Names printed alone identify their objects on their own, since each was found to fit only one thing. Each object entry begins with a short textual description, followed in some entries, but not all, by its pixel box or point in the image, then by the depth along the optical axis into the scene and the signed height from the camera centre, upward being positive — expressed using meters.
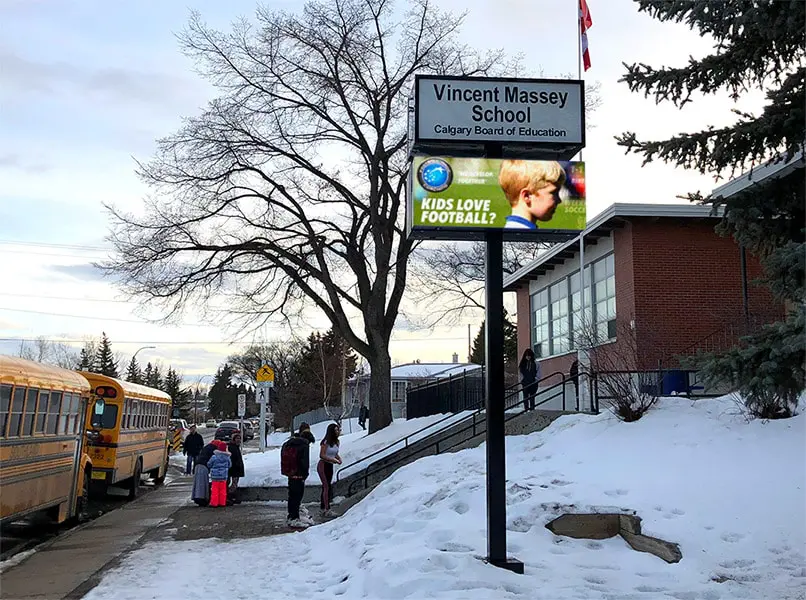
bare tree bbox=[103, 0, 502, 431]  24.48 +7.45
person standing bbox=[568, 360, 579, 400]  19.15 +1.62
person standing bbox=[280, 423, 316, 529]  13.47 -0.65
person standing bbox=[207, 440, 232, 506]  16.62 -1.00
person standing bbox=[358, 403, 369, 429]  42.78 +0.93
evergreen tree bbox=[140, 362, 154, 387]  107.70 +7.29
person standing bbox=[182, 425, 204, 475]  25.67 -0.49
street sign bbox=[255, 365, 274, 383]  26.28 +1.81
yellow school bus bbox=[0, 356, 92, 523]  10.90 -0.24
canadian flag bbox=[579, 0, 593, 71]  21.58 +11.08
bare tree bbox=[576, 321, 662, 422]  13.41 +1.09
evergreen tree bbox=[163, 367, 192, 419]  108.56 +5.26
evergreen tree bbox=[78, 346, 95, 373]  87.50 +7.63
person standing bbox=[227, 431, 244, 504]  17.27 -0.90
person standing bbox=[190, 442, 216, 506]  16.56 -1.16
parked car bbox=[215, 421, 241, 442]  34.41 -0.13
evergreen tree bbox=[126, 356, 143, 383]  91.88 +6.35
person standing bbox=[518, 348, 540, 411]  18.54 +1.53
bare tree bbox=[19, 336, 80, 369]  95.00 +8.27
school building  18.83 +3.86
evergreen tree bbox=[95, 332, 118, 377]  85.81 +7.47
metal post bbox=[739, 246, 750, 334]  15.85 +3.35
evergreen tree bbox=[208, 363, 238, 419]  130.00 +5.50
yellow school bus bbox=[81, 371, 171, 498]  18.30 -0.13
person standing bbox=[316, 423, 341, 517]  14.65 -0.53
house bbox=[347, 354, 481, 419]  67.64 +5.15
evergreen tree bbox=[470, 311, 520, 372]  53.68 +6.95
